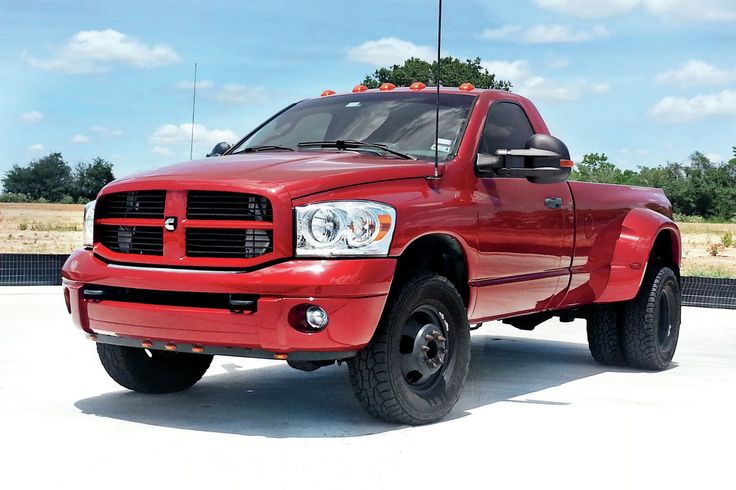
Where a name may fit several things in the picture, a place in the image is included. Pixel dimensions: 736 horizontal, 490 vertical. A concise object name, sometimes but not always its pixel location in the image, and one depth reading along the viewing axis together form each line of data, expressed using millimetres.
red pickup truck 5211
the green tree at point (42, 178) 71000
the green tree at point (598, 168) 67562
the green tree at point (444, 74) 69500
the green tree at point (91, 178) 63475
